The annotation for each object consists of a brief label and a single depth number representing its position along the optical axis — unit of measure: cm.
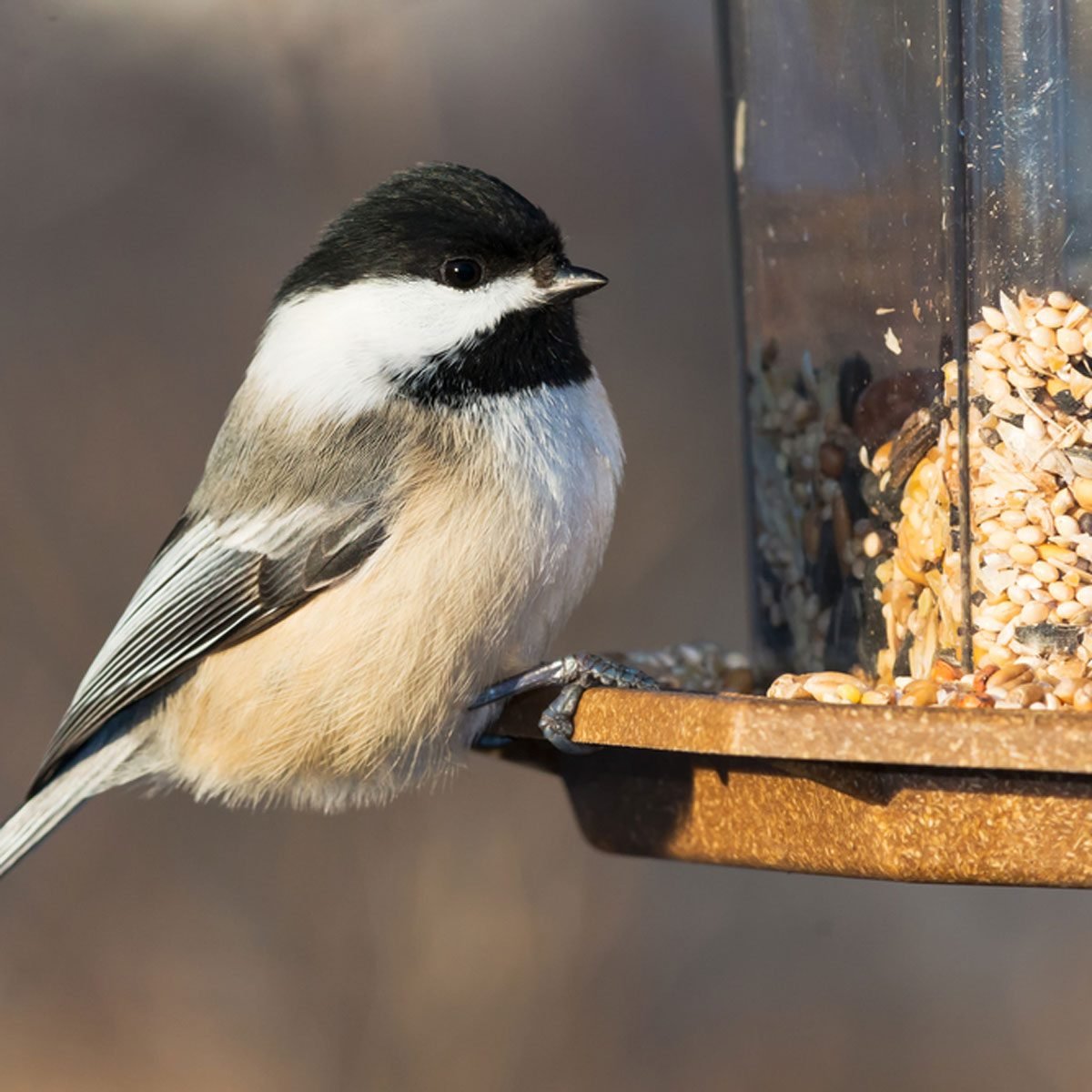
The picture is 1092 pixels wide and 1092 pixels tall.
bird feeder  290
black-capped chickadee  294
